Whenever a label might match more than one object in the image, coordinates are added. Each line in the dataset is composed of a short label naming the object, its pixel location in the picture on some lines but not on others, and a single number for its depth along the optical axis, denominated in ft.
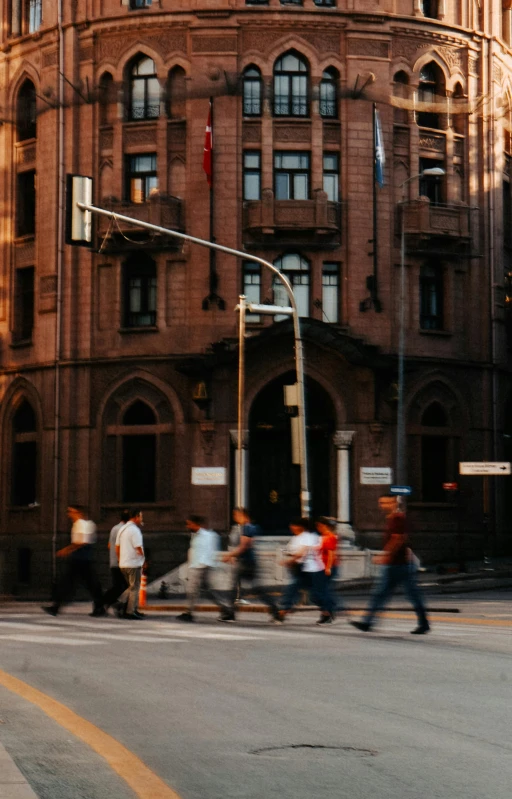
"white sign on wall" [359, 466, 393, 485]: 134.21
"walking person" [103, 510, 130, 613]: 79.15
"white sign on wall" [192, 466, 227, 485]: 133.80
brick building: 135.85
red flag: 133.08
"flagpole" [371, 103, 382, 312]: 136.87
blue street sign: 127.95
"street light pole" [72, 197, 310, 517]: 95.30
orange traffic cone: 93.61
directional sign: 127.44
